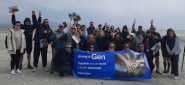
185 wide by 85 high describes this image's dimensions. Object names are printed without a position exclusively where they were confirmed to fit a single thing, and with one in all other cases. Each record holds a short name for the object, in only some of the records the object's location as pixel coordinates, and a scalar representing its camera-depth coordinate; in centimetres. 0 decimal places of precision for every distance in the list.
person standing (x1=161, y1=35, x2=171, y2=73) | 665
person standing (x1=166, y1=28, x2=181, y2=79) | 614
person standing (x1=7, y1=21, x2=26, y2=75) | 595
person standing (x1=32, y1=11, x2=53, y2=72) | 650
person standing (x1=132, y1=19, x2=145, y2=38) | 795
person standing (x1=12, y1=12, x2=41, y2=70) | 670
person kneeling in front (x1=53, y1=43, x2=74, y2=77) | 587
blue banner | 573
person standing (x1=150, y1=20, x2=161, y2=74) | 685
